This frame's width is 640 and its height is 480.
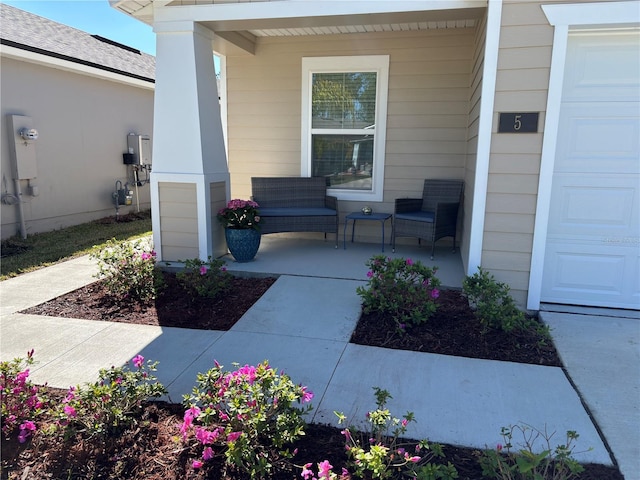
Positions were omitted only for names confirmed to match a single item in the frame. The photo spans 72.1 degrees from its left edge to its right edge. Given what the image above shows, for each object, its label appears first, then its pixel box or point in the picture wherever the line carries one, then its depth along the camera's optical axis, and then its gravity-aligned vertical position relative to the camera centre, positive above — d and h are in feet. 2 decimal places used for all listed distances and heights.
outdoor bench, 18.35 -1.49
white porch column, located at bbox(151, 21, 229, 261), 14.98 +0.47
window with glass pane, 18.99 +1.54
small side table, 17.62 -2.13
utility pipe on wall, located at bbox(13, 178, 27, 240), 20.67 -2.51
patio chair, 16.25 -1.88
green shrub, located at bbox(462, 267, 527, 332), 10.20 -3.28
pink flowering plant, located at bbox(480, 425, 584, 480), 5.22 -3.81
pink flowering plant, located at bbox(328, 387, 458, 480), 5.49 -3.85
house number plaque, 11.07 +1.09
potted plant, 15.74 -2.35
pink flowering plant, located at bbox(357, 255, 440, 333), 10.74 -3.20
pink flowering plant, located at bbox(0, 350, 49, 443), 6.65 -3.85
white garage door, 10.87 -0.29
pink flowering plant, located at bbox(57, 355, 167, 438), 6.48 -3.74
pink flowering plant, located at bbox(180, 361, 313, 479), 5.97 -3.68
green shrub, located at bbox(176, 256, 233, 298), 12.71 -3.50
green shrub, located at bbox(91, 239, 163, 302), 12.79 -3.42
